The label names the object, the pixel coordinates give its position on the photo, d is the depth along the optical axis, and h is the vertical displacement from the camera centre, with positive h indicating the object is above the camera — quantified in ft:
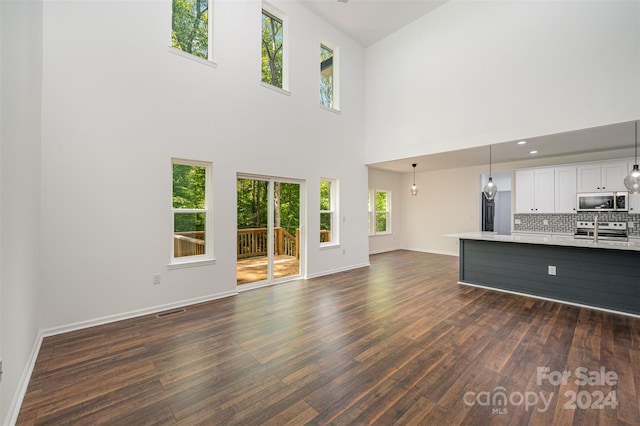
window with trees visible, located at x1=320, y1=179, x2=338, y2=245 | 20.36 +0.13
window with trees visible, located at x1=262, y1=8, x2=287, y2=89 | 17.01 +10.25
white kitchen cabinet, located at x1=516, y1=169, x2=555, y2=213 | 20.58 +1.74
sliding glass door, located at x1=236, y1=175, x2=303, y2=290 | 15.89 -0.81
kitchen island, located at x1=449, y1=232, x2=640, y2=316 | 12.04 -2.81
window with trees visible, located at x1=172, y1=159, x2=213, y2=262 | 13.26 +0.12
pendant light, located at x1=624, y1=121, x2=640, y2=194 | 11.30 +1.33
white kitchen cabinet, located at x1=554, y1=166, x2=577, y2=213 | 19.48 +1.73
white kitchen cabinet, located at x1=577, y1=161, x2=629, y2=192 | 17.69 +2.45
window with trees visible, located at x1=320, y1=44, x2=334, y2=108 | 20.66 +10.55
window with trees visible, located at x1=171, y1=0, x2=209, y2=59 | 13.39 +9.29
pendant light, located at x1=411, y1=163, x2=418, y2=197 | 23.89 +2.07
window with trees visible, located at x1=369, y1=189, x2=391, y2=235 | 29.04 +0.10
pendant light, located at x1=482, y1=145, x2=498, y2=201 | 15.86 +1.39
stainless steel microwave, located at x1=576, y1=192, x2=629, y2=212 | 17.60 +0.78
